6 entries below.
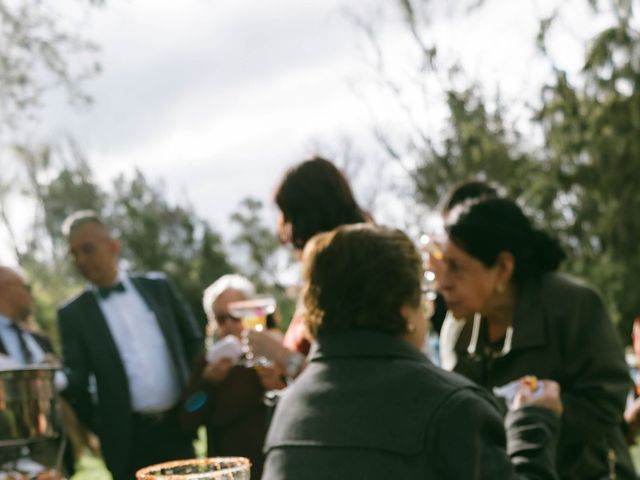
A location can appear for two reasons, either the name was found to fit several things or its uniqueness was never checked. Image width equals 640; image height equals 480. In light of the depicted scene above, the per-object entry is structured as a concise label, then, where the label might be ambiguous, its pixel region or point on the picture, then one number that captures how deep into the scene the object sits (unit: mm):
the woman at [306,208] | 3625
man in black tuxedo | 5309
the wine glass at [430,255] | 2881
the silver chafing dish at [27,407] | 2270
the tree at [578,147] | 16828
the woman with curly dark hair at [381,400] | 2105
